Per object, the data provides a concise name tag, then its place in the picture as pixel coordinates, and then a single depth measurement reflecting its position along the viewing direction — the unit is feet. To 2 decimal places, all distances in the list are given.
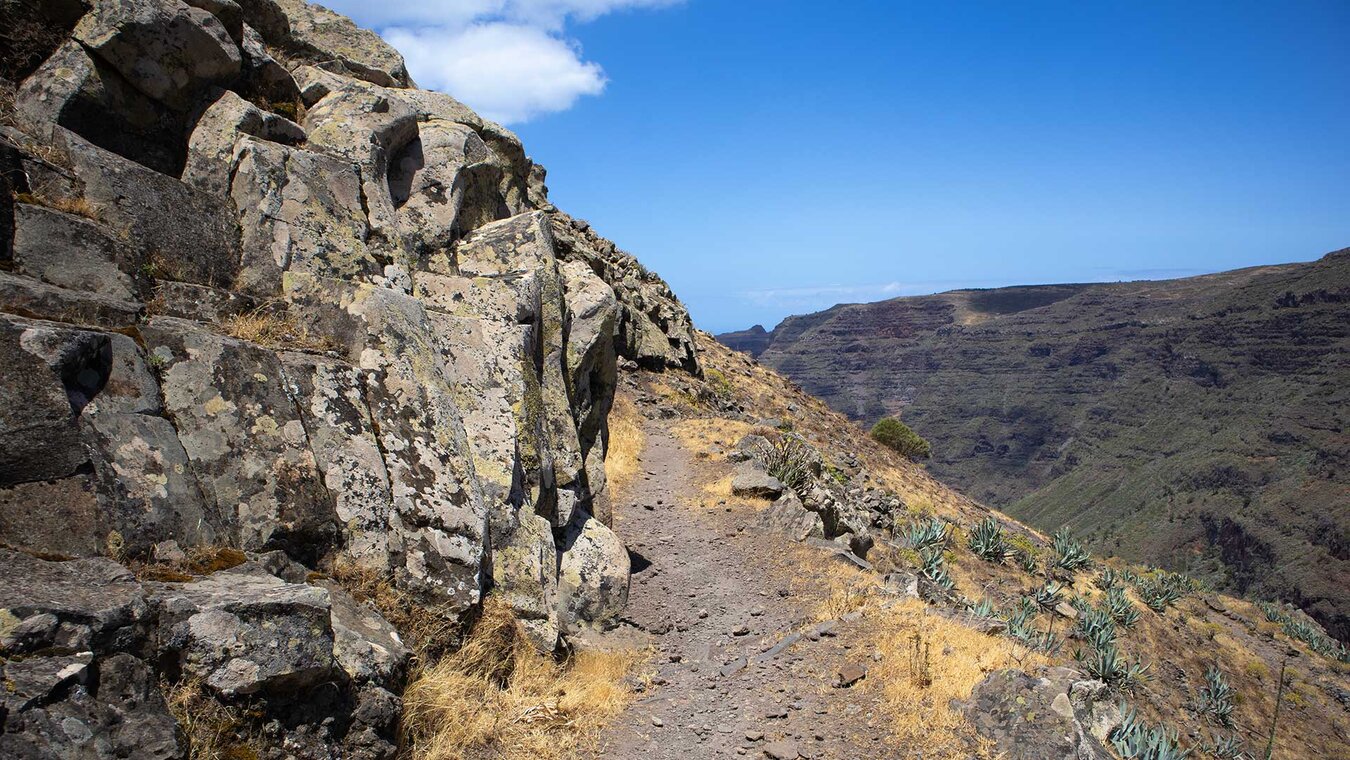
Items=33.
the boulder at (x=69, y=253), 18.29
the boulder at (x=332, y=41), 36.94
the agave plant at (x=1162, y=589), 80.79
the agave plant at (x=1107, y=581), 79.97
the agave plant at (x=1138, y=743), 26.99
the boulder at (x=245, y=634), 13.62
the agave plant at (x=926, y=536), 61.62
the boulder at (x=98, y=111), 23.13
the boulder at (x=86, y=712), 10.83
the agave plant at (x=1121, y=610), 68.08
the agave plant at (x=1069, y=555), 83.62
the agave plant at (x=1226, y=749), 49.85
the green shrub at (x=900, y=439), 148.25
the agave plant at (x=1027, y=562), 76.64
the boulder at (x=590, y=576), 30.19
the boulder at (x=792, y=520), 42.22
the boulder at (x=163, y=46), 24.79
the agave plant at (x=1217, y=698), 58.44
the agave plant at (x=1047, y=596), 62.61
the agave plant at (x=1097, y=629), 56.39
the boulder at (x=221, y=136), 25.79
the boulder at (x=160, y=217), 21.13
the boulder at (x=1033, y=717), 21.67
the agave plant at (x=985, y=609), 35.04
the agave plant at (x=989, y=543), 75.82
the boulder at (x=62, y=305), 16.55
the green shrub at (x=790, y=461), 54.08
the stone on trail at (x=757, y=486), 48.34
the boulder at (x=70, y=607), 11.61
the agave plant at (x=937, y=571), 50.51
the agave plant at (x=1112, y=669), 47.01
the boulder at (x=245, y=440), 17.70
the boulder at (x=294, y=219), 24.54
